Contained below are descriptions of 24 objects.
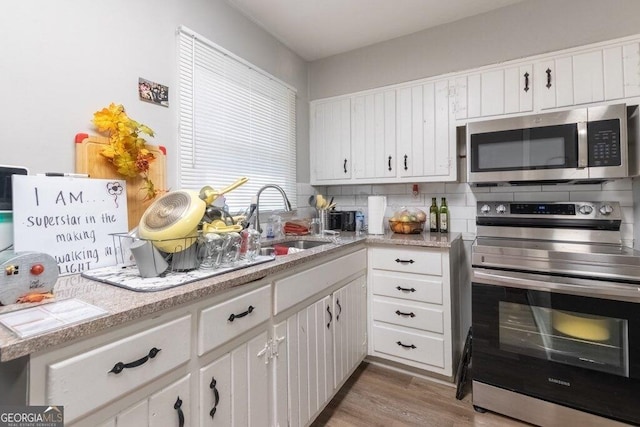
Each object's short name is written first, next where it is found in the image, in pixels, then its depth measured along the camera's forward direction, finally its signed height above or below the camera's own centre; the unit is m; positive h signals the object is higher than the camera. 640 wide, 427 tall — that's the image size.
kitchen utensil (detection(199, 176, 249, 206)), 1.23 +0.07
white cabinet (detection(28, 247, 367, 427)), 0.70 -0.48
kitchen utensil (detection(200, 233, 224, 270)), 1.18 -0.16
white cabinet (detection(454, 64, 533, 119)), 2.01 +0.79
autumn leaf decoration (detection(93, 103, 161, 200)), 1.29 +0.31
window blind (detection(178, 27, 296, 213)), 1.74 +0.59
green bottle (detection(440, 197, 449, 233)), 2.41 -0.08
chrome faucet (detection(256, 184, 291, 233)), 1.75 +0.03
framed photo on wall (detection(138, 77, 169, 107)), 1.51 +0.62
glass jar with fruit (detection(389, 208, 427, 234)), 2.34 -0.10
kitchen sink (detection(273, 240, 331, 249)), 2.20 -0.24
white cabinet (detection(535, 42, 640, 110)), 1.74 +0.79
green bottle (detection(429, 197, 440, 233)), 2.47 -0.07
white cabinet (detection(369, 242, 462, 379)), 1.94 -0.66
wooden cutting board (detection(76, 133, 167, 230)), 1.26 +0.20
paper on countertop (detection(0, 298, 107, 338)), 0.65 -0.24
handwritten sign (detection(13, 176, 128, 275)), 1.04 -0.02
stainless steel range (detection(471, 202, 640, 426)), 1.45 -0.63
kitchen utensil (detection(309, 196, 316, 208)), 2.70 +0.08
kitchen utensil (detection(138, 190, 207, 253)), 1.07 -0.04
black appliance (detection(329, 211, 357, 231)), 2.65 -0.09
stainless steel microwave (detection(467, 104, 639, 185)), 1.67 +0.36
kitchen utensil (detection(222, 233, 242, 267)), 1.22 -0.16
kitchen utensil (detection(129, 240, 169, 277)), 1.05 -0.16
